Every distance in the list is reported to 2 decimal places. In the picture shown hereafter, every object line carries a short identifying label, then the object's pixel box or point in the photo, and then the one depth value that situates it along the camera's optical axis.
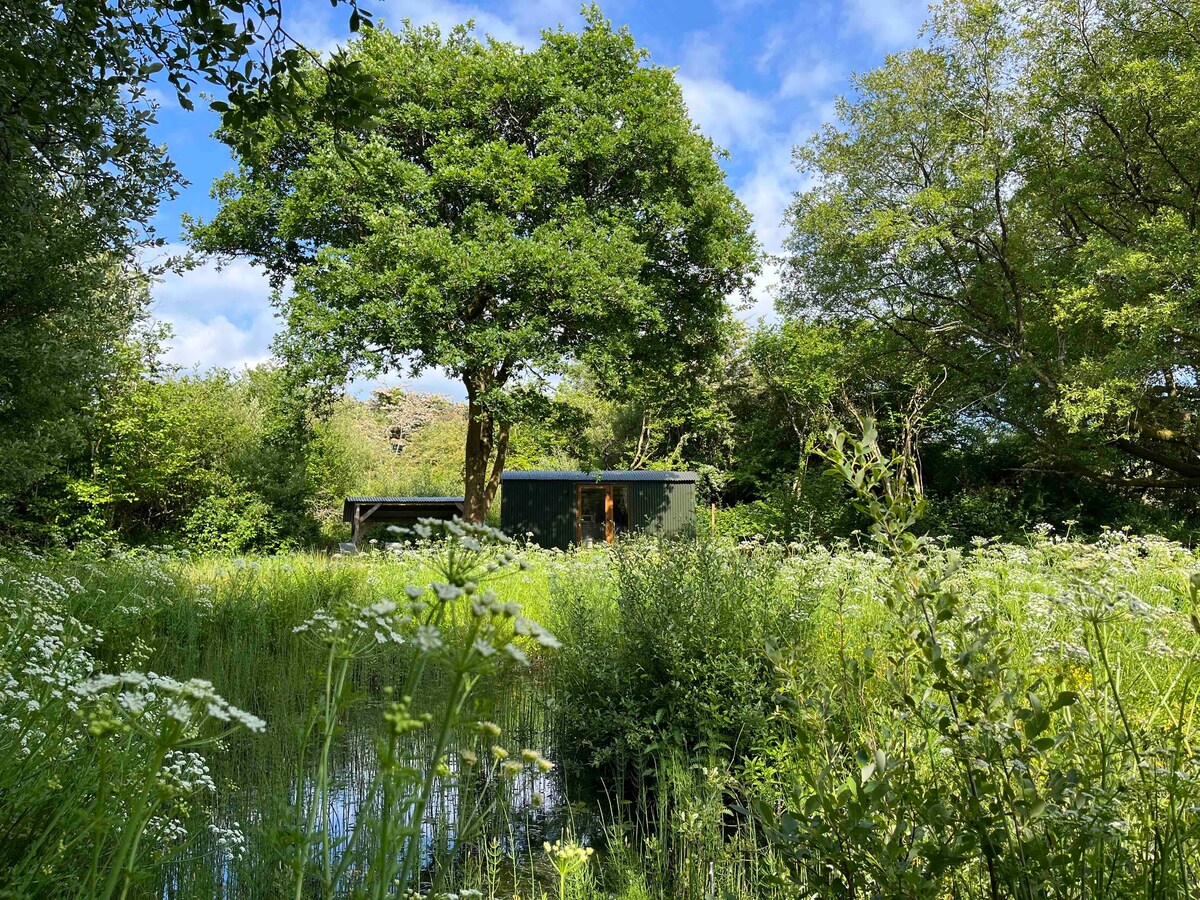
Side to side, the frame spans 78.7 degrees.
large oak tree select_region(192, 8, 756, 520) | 12.48
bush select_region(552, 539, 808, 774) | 4.02
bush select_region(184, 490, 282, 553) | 18.02
